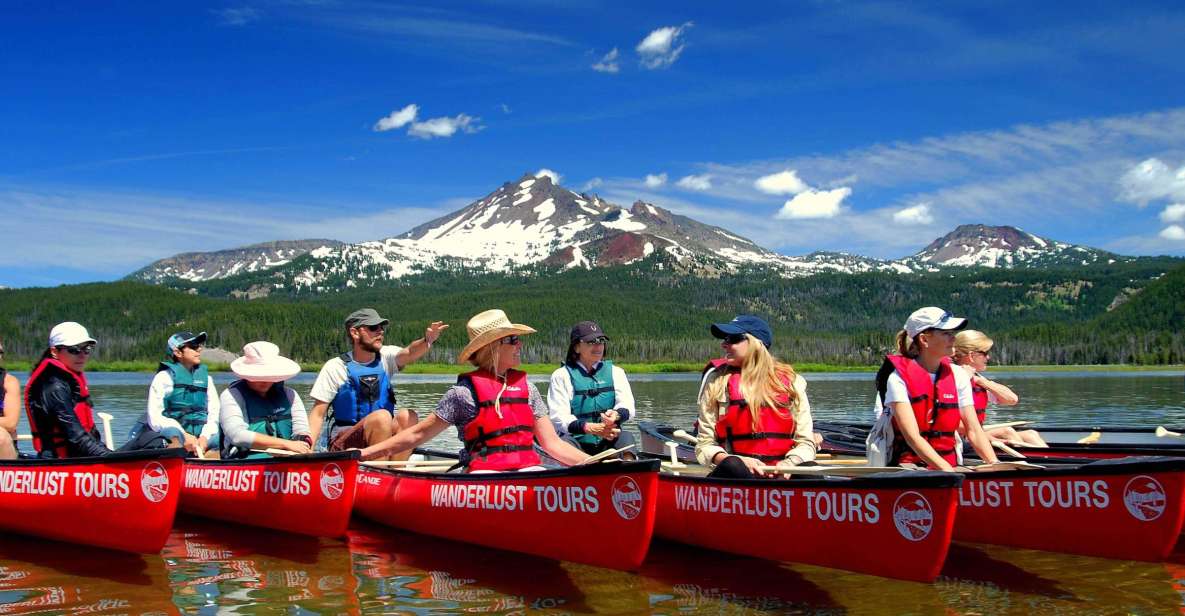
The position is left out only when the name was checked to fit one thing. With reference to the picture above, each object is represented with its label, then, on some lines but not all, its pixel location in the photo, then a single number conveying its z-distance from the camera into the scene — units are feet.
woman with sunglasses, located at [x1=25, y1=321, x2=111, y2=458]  31.30
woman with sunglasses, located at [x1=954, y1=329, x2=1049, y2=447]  35.35
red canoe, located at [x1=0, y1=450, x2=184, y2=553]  28.86
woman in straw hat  26.07
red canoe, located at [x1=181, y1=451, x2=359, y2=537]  32.14
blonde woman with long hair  26.68
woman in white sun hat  33.76
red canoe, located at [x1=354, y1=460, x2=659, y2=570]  25.26
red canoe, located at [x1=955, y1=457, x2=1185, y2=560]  25.23
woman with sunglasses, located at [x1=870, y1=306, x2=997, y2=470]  26.50
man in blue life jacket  36.45
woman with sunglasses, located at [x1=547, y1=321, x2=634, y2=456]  35.81
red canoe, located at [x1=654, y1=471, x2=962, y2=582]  23.52
